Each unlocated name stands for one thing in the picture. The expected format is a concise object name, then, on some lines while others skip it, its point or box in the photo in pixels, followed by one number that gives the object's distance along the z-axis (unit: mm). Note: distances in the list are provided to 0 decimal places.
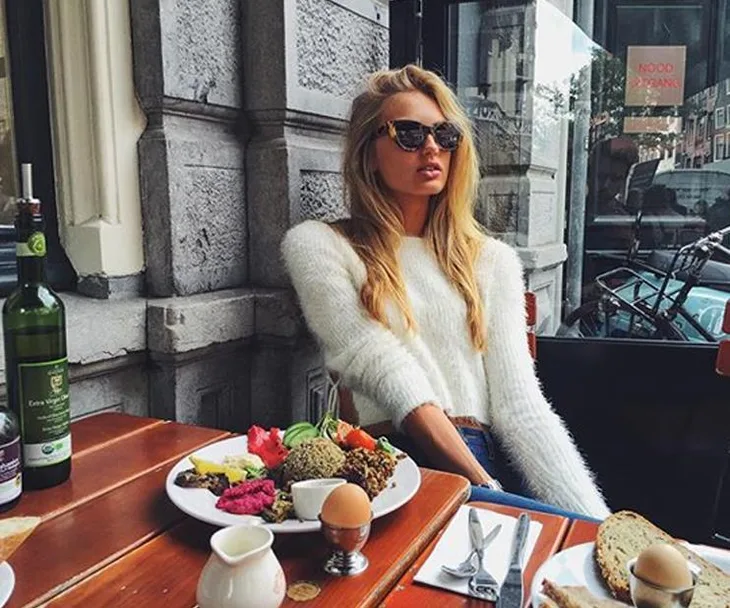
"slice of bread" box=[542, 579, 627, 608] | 765
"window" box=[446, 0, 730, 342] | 2482
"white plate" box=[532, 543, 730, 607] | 820
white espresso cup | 925
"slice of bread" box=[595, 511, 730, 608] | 801
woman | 1655
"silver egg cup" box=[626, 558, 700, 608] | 729
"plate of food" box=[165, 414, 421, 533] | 951
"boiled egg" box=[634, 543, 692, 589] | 731
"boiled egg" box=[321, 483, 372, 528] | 826
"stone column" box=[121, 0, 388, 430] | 1762
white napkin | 854
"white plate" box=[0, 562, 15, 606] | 765
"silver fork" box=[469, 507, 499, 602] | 820
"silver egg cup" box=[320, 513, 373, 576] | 833
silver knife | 784
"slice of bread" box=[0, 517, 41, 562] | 827
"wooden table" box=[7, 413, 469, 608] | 809
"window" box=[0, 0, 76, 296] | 1655
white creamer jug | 712
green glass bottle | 1060
